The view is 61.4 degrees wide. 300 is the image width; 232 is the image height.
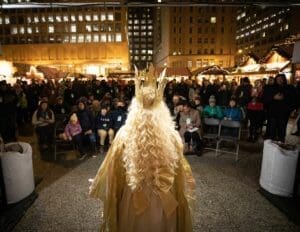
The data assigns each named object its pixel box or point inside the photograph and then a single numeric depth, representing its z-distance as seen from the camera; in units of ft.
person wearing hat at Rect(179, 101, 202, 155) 23.00
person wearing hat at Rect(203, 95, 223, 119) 25.81
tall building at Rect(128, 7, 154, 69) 478.59
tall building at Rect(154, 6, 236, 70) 245.86
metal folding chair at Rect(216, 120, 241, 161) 22.30
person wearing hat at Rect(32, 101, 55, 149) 25.46
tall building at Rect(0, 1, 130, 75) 184.14
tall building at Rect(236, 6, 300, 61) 231.09
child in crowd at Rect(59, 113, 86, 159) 22.66
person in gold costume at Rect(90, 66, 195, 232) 7.18
